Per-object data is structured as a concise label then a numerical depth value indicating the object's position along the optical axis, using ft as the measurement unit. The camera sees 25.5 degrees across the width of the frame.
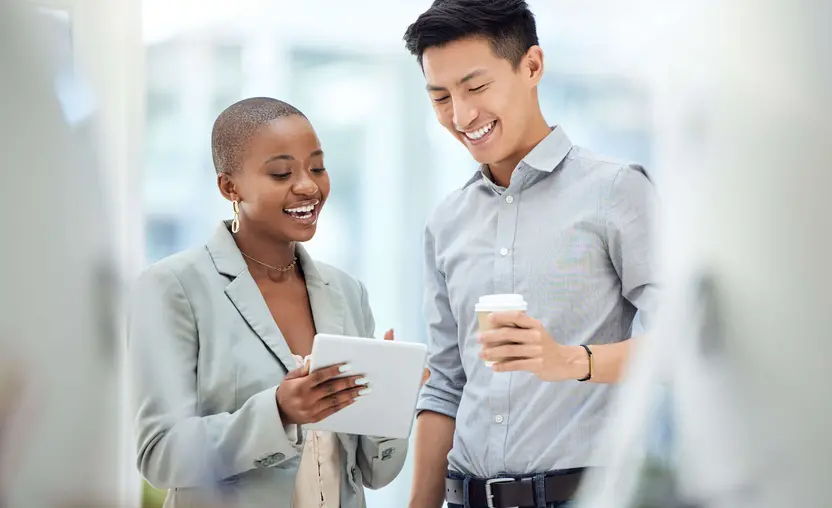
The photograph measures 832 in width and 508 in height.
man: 8.80
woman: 8.11
